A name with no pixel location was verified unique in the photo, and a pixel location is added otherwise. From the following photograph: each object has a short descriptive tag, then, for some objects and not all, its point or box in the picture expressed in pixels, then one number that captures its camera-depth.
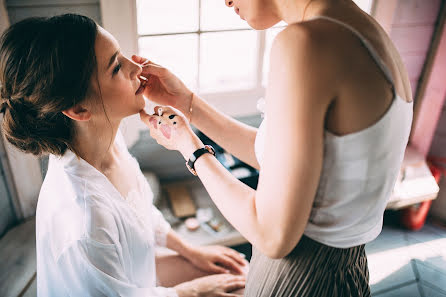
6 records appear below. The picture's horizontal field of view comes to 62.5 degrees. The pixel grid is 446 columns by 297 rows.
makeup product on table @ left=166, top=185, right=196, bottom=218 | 1.94
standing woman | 0.69
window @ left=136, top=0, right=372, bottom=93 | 1.88
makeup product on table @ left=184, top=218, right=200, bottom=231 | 1.87
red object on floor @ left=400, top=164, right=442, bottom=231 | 2.39
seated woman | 1.00
